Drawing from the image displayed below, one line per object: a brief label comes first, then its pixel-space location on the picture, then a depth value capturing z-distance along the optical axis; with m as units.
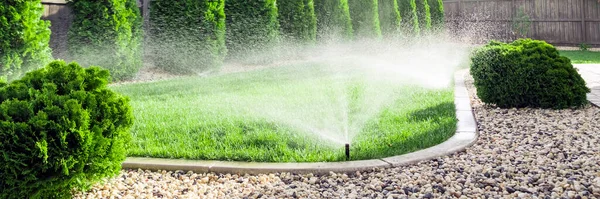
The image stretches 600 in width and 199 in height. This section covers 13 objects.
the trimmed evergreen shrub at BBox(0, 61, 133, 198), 2.67
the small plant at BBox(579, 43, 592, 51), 17.55
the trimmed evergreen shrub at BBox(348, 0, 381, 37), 15.13
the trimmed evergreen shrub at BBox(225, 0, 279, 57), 11.30
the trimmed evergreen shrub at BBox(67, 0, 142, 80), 8.65
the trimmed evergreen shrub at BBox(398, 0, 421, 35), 18.06
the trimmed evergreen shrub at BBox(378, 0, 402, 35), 16.91
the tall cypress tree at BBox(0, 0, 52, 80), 7.06
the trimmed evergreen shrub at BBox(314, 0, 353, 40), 13.91
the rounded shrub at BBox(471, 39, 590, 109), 5.75
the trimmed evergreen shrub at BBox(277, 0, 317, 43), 12.55
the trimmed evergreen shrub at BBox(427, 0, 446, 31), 20.12
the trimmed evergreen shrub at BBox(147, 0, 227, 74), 10.02
